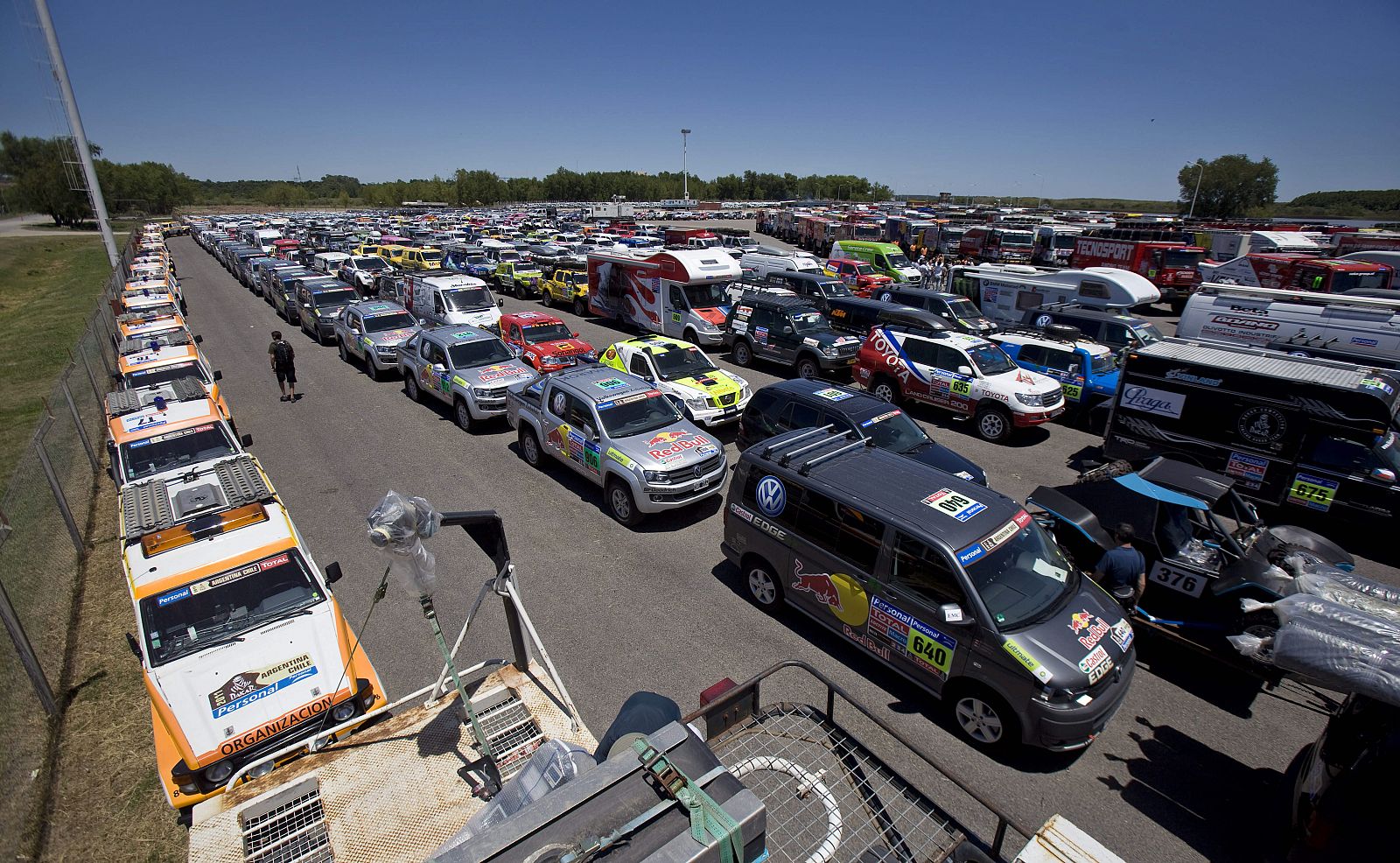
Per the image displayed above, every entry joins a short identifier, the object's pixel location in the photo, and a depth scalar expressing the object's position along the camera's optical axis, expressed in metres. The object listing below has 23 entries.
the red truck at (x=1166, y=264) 27.00
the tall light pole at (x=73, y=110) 19.64
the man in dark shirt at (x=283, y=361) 14.56
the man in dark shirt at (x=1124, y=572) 6.38
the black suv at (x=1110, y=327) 14.63
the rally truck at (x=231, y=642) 4.94
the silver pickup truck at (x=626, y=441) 9.15
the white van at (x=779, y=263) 26.53
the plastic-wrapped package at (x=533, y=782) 2.45
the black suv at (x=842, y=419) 9.45
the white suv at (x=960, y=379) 12.38
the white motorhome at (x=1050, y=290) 19.66
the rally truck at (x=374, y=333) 16.64
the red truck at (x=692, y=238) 39.41
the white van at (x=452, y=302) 18.62
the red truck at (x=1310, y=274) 21.31
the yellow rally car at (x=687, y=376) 12.23
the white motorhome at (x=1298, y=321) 13.22
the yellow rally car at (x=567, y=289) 24.91
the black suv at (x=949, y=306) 17.59
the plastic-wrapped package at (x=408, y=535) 3.33
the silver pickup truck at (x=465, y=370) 12.94
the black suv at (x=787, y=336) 15.75
